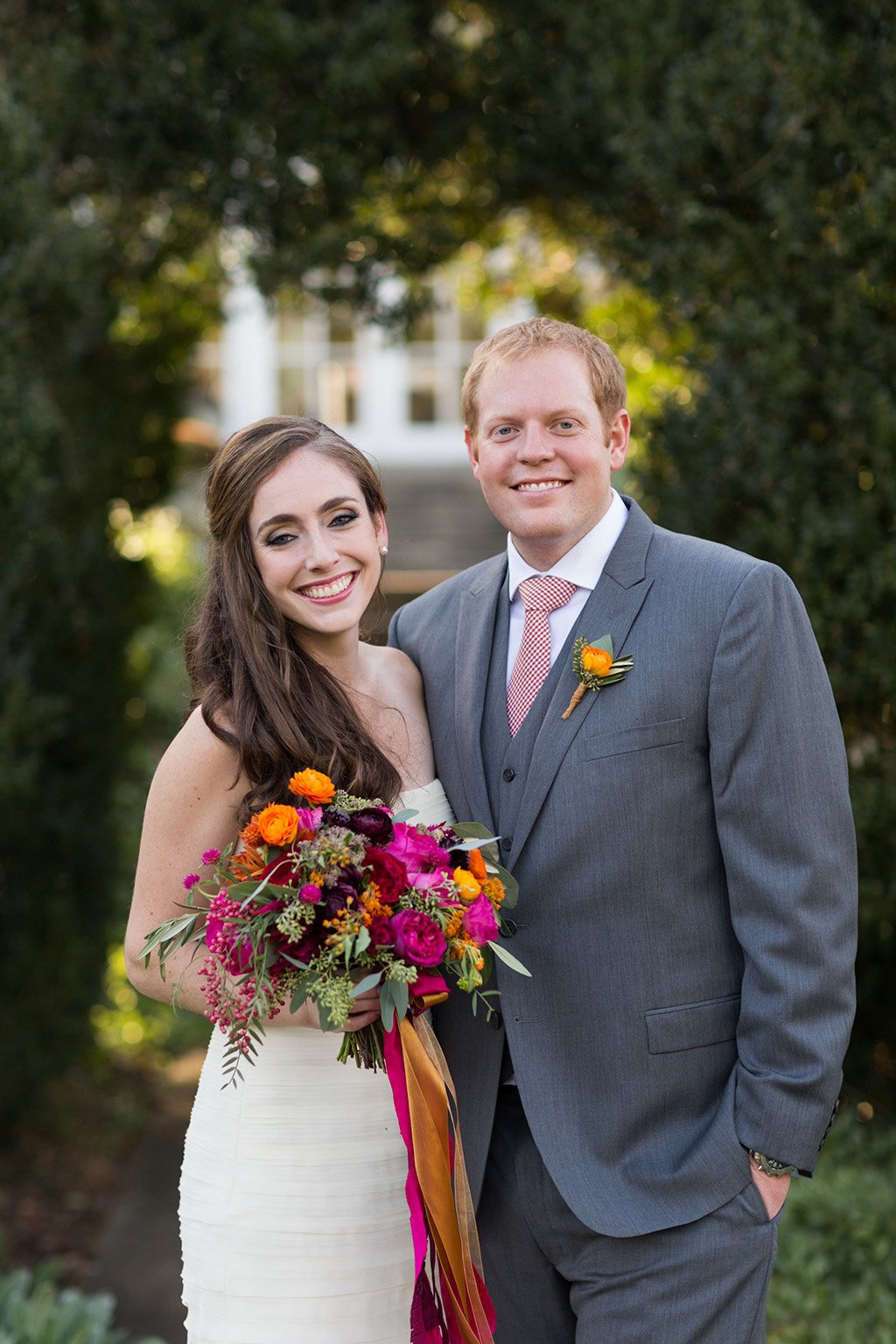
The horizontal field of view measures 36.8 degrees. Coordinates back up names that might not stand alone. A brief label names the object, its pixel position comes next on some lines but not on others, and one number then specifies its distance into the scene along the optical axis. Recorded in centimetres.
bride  263
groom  247
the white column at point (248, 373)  1292
